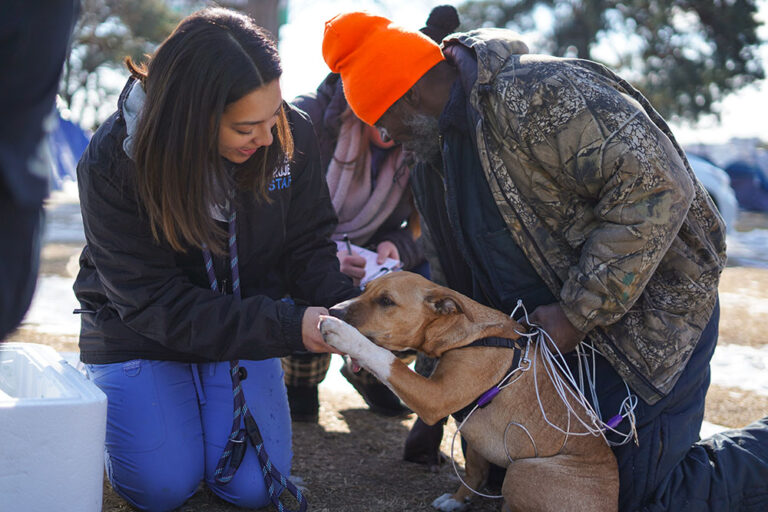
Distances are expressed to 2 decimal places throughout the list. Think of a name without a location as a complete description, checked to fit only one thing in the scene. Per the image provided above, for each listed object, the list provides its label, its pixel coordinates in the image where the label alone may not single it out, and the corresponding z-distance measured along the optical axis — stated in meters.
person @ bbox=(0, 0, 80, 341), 1.46
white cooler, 2.38
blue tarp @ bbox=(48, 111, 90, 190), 18.38
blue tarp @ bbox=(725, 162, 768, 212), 24.61
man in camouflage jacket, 2.82
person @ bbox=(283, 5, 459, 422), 4.40
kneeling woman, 2.74
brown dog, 2.88
